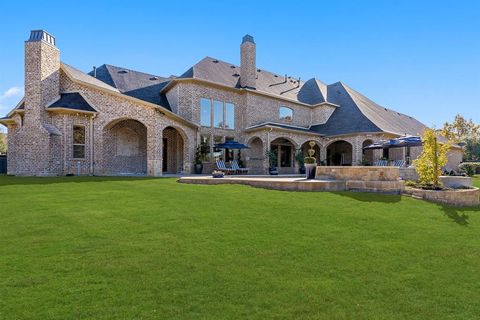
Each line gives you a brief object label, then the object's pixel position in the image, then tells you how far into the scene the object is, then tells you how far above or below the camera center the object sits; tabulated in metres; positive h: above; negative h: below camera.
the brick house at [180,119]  15.78 +3.03
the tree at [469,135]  51.25 +4.91
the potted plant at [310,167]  12.23 -0.24
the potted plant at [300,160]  23.99 +0.07
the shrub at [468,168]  24.24 -0.68
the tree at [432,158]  10.39 +0.11
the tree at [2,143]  54.24 +3.52
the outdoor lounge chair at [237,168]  20.48 -0.47
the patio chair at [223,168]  20.05 -0.46
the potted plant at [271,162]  22.19 -0.09
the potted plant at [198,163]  20.18 -0.11
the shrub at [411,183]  11.16 -0.88
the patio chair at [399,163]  20.89 -0.13
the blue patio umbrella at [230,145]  20.70 +1.17
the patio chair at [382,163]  21.23 -0.13
